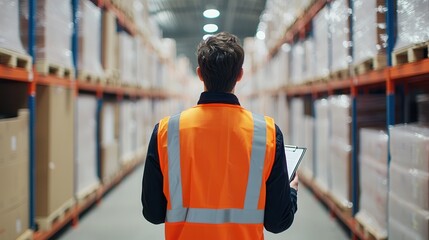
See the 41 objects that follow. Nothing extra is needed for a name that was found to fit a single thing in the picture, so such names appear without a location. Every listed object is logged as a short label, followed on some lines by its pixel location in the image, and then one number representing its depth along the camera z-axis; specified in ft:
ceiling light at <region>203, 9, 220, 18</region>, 55.72
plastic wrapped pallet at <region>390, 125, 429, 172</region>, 7.52
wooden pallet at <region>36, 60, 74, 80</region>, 10.67
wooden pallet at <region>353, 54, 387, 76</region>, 9.75
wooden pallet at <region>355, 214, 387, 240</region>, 9.59
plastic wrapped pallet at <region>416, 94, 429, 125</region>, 10.05
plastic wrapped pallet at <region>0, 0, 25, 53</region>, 8.45
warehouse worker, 5.15
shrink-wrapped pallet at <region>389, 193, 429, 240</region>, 7.38
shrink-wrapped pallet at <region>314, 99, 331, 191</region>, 15.07
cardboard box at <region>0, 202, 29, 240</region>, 8.46
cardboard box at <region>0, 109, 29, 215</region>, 8.49
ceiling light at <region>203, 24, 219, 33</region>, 61.40
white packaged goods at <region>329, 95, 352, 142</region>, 12.44
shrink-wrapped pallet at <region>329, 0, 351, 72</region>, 12.28
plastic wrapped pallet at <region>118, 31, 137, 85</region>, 20.25
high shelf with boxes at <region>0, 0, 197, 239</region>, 9.13
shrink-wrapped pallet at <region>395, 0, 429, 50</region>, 7.57
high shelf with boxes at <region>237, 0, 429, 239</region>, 7.98
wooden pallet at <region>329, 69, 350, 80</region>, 12.59
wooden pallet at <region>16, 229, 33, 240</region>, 9.37
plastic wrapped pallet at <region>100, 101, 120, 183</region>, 16.98
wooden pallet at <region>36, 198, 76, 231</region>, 10.82
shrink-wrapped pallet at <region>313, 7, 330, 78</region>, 14.87
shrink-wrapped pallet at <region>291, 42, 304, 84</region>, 19.74
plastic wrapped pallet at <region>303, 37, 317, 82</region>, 17.26
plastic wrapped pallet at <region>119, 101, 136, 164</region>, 20.59
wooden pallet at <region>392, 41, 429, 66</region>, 7.90
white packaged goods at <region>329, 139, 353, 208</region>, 12.41
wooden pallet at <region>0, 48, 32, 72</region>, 8.59
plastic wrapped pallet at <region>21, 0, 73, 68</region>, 10.62
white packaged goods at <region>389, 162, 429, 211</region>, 7.42
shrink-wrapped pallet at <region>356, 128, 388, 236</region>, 9.79
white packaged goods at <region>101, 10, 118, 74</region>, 17.17
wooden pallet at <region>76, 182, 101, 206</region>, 13.66
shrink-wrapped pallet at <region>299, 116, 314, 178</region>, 17.85
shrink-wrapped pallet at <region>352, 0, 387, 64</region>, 9.69
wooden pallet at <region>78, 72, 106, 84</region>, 14.17
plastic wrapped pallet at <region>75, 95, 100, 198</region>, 14.01
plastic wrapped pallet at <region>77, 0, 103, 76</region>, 14.14
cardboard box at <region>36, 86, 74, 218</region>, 10.99
